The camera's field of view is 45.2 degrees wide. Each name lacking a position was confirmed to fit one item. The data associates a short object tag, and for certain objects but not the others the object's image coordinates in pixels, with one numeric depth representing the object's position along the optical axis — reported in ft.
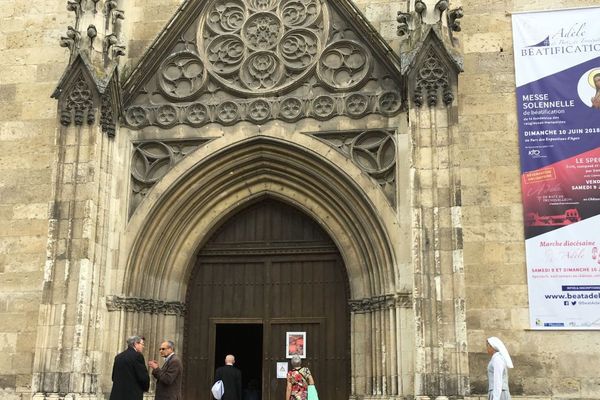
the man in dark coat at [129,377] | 25.08
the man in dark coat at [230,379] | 33.96
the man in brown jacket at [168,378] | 25.48
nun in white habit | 24.86
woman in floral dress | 31.94
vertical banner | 34.04
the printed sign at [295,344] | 37.86
